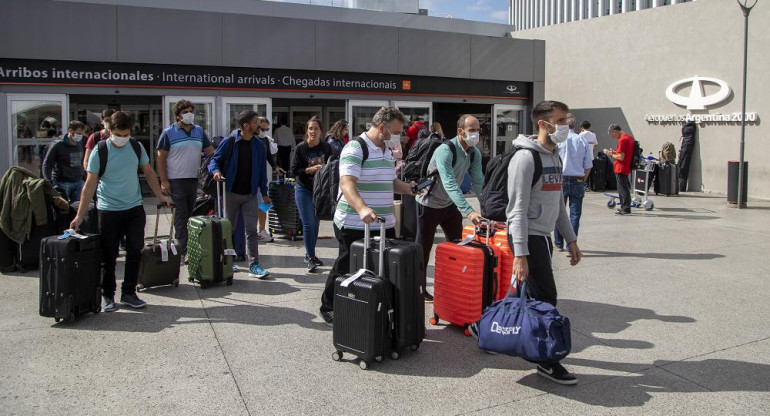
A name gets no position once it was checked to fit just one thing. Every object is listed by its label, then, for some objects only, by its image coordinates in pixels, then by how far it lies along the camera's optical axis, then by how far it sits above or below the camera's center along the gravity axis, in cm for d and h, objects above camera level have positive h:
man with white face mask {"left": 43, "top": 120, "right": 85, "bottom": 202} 859 +16
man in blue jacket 739 +2
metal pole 1370 +88
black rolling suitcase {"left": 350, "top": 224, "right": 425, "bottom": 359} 472 -77
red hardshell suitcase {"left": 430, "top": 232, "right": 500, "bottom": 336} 530 -82
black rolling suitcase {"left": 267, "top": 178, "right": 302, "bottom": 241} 995 -56
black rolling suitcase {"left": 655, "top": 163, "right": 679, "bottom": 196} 1663 -3
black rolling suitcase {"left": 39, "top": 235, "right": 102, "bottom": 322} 548 -85
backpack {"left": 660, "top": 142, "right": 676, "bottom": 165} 1690 +60
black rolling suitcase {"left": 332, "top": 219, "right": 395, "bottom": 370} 453 -96
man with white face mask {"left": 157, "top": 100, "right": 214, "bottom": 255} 779 +15
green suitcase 688 -79
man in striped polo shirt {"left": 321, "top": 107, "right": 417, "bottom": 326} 510 -1
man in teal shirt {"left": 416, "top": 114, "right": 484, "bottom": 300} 577 -5
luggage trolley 1368 -16
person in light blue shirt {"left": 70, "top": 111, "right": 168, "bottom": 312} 590 -26
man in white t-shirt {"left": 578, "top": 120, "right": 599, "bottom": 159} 1230 +80
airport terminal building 1307 +240
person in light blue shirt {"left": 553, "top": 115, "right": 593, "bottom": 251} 913 +4
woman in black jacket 775 +0
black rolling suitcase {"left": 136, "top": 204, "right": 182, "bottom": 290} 679 -93
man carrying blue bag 421 -55
